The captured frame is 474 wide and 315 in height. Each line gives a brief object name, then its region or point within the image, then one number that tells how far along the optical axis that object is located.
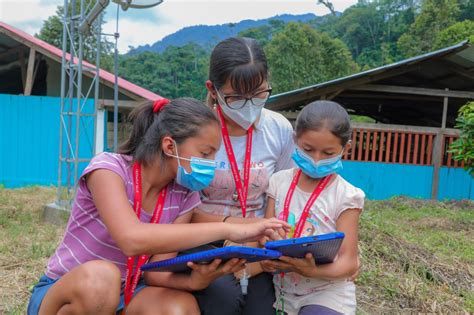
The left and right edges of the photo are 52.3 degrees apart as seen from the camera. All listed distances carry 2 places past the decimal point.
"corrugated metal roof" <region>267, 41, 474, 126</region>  9.52
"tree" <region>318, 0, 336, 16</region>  47.69
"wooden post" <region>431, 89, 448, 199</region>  10.23
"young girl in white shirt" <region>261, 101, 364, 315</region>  2.19
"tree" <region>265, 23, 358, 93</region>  24.14
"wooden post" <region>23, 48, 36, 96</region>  10.08
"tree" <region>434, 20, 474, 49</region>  22.31
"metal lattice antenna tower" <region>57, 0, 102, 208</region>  7.07
